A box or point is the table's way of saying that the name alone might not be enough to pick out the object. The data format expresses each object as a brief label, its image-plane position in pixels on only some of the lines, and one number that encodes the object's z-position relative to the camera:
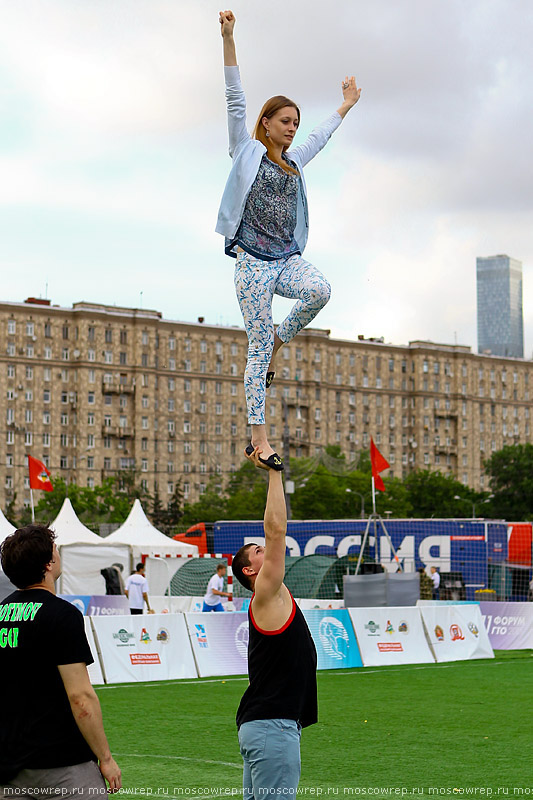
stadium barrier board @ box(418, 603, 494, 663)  23.94
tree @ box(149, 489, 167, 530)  108.21
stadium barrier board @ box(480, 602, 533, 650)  27.70
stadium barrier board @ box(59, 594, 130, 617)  25.96
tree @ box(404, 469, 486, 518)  109.88
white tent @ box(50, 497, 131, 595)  33.53
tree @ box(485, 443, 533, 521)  108.62
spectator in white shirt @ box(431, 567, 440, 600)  35.75
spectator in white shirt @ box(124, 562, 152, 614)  23.80
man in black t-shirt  4.84
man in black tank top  5.48
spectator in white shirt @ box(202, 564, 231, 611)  23.98
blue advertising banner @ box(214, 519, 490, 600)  41.38
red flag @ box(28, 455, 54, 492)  35.47
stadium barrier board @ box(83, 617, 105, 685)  18.78
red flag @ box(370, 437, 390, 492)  30.73
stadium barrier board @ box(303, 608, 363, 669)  21.31
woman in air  5.79
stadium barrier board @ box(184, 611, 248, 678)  20.48
